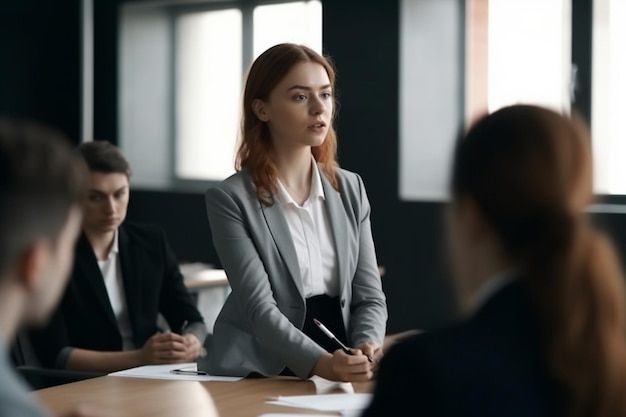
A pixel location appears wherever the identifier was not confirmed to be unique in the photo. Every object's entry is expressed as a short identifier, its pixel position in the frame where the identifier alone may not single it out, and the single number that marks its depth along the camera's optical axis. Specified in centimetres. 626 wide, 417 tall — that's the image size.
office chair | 474
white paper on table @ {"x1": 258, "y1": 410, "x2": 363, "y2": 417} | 342
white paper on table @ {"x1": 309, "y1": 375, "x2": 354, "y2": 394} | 389
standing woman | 414
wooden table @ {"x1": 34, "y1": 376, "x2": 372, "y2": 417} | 355
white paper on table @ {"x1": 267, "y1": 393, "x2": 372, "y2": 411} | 357
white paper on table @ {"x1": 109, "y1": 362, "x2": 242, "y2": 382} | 417
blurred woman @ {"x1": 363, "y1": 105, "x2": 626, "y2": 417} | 195
